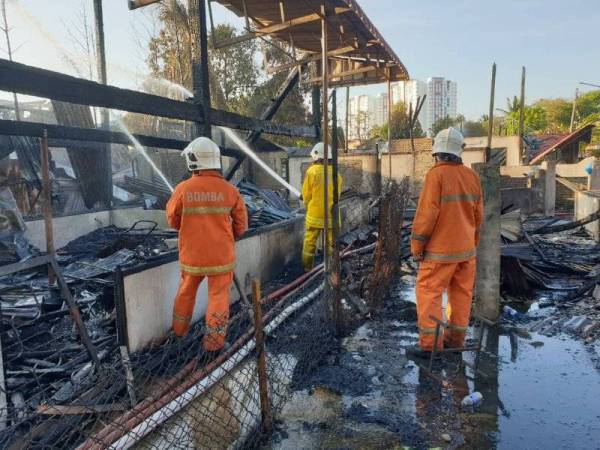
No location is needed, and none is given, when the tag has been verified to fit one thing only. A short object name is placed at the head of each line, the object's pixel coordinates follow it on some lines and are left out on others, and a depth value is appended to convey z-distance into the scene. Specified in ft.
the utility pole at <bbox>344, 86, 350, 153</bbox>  53.47
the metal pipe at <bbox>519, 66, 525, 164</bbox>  68.03
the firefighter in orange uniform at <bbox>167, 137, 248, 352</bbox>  13.30
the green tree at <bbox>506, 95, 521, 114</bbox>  131.47
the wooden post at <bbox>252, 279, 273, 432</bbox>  9.36
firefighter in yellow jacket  21.86
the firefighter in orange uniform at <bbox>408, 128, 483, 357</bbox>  13.07
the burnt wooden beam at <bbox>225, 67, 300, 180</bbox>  23.43
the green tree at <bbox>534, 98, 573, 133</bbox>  150.86
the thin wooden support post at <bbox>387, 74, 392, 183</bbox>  33.12
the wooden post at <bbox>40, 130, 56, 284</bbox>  12.48
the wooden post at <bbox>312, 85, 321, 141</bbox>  28.66
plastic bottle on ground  11.05
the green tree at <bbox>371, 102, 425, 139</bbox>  91.34
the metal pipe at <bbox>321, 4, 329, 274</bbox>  14.33
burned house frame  12.14
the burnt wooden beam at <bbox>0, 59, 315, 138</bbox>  10.27
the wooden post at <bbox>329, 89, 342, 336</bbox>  14.23
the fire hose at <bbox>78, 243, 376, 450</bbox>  7.99
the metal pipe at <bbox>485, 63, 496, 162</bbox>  22.04
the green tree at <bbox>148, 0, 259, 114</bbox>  60.80
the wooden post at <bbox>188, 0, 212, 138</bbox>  15.94
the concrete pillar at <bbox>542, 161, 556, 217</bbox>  47.78
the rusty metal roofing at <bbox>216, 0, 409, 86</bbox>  18.15
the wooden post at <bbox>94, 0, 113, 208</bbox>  24.21
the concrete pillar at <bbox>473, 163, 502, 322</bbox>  15.89
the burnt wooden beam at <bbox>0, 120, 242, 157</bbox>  15.03
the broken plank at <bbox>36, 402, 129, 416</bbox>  8.98
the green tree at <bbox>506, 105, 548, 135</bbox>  121.92
